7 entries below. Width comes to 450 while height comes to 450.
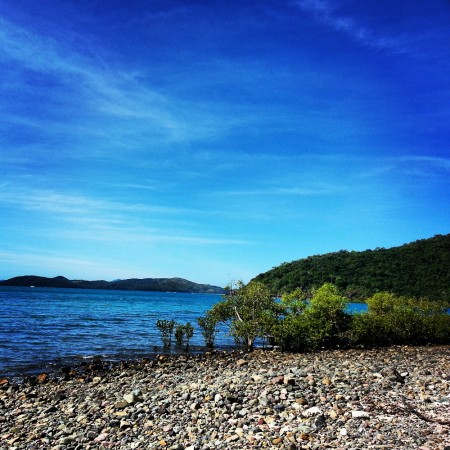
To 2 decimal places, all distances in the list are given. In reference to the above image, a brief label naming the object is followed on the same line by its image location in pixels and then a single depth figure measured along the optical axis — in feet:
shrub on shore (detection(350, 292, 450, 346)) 85.20
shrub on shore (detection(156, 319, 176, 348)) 102.24
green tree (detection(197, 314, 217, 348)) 100.39
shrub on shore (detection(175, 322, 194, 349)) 99.95
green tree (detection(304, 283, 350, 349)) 81.46
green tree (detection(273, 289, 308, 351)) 81.05
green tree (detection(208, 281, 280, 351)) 87.04
